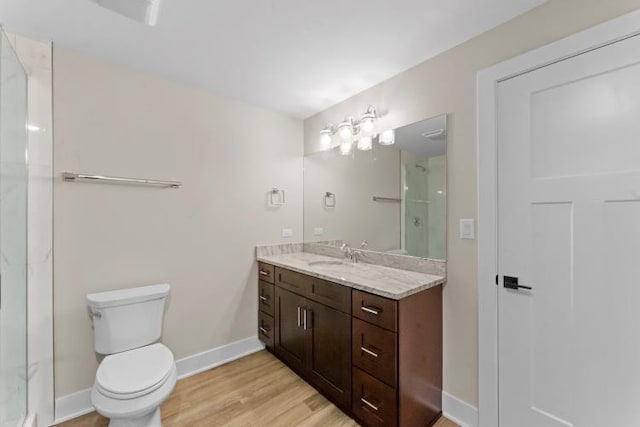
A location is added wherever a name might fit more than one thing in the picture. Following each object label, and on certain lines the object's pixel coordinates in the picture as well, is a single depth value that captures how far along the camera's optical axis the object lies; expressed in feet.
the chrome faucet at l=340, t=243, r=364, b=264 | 7.80
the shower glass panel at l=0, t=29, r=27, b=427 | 4.37
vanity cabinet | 4.78
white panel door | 3.85
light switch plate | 5.37
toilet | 4.49
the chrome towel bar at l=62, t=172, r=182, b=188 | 5.80
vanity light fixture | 7.20
